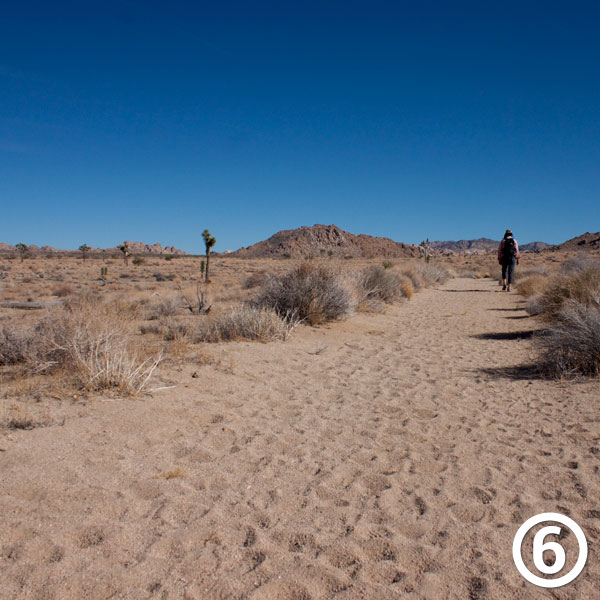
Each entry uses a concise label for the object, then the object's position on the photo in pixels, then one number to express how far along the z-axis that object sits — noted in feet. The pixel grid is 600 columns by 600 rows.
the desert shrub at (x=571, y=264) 61.27
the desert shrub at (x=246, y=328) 27.32
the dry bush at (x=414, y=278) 73.61
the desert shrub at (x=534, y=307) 38.60
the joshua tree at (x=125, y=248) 169.18
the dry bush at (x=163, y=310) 37.09
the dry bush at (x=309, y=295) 33.58
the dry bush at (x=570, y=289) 32.09
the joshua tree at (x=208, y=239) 85.82
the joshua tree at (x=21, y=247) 170.54
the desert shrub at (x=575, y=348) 19.24
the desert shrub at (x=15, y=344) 18.97
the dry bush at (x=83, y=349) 16.67
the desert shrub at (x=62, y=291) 62.49
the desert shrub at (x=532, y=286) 46.79
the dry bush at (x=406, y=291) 59.02
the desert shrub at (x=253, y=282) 61.96
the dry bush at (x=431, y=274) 86.46
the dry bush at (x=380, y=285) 48.19
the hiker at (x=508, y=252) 55.31
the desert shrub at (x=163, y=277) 96.58
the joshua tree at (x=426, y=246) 136.13
